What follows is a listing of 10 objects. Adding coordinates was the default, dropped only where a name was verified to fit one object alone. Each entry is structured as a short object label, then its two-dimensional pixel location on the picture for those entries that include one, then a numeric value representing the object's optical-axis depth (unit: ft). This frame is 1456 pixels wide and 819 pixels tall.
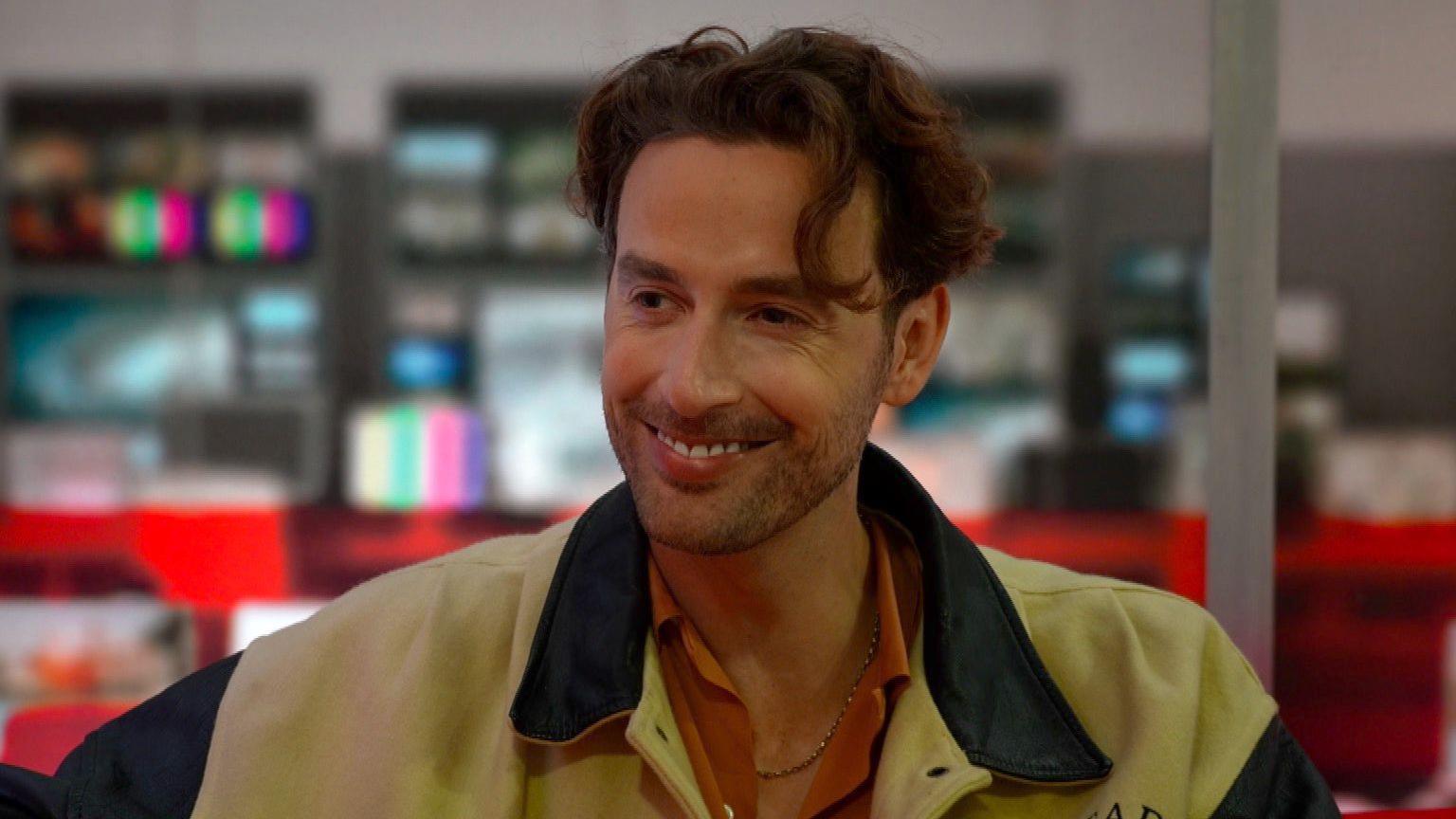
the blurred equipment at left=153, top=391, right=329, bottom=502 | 11.58
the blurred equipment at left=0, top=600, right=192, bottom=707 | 11.51
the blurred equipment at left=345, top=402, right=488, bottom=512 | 11.50
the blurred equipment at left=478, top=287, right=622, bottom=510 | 11.41
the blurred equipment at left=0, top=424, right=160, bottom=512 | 11.62
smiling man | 5.05
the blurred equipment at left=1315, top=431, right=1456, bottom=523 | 9.75
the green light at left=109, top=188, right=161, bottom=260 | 11.56
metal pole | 8.09
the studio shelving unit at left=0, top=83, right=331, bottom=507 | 11.53
